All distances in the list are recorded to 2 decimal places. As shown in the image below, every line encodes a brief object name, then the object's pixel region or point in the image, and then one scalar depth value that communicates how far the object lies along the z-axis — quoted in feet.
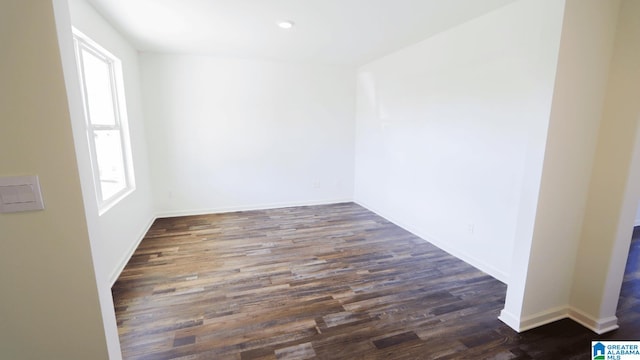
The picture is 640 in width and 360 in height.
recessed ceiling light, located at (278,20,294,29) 9.25
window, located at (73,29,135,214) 8.37
